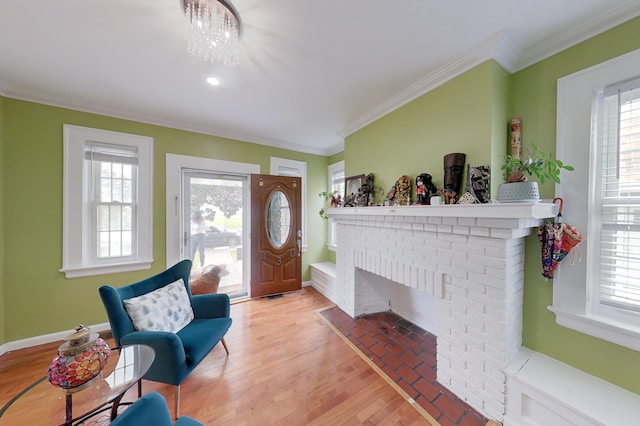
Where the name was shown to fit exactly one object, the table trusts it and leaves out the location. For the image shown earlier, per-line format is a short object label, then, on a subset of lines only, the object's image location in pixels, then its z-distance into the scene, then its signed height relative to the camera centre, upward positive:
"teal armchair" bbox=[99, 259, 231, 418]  1.45 -0.92
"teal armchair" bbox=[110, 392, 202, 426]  0.89 -0.89
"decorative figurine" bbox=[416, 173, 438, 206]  1.90 +0.20
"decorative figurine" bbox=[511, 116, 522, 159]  1.62 +0.57
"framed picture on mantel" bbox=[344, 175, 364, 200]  2.83 +0.37
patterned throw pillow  1.58 -0.79
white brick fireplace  1.41 -0.51
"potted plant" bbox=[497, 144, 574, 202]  1.35 +0.24
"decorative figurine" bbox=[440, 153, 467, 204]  1.70 +0.30
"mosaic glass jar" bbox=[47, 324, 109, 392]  0.99 -0.73
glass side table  0.99 -0.93
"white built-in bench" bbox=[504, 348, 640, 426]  1.15 -1.05
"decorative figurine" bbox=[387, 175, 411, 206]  2.12 +0.20
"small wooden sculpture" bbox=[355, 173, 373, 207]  2.62 +0.25
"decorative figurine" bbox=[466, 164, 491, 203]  1.56 +0.23
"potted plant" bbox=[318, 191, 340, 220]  3.20 +0.17
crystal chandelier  1.24 +1.15
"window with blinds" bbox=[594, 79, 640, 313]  1.31 +0.11
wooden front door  3.43 -0.41
